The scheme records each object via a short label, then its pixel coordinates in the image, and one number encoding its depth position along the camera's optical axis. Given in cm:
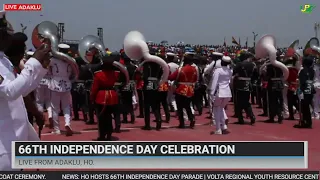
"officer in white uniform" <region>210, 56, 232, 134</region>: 1049
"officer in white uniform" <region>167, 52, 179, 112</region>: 1322
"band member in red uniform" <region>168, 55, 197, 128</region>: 1166
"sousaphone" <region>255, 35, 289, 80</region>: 1289
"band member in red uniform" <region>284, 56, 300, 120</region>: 1371
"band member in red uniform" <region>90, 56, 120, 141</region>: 924
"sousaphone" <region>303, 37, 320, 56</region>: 1541
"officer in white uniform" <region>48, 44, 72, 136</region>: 995
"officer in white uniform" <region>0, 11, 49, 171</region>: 337
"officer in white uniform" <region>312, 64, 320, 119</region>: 1398
